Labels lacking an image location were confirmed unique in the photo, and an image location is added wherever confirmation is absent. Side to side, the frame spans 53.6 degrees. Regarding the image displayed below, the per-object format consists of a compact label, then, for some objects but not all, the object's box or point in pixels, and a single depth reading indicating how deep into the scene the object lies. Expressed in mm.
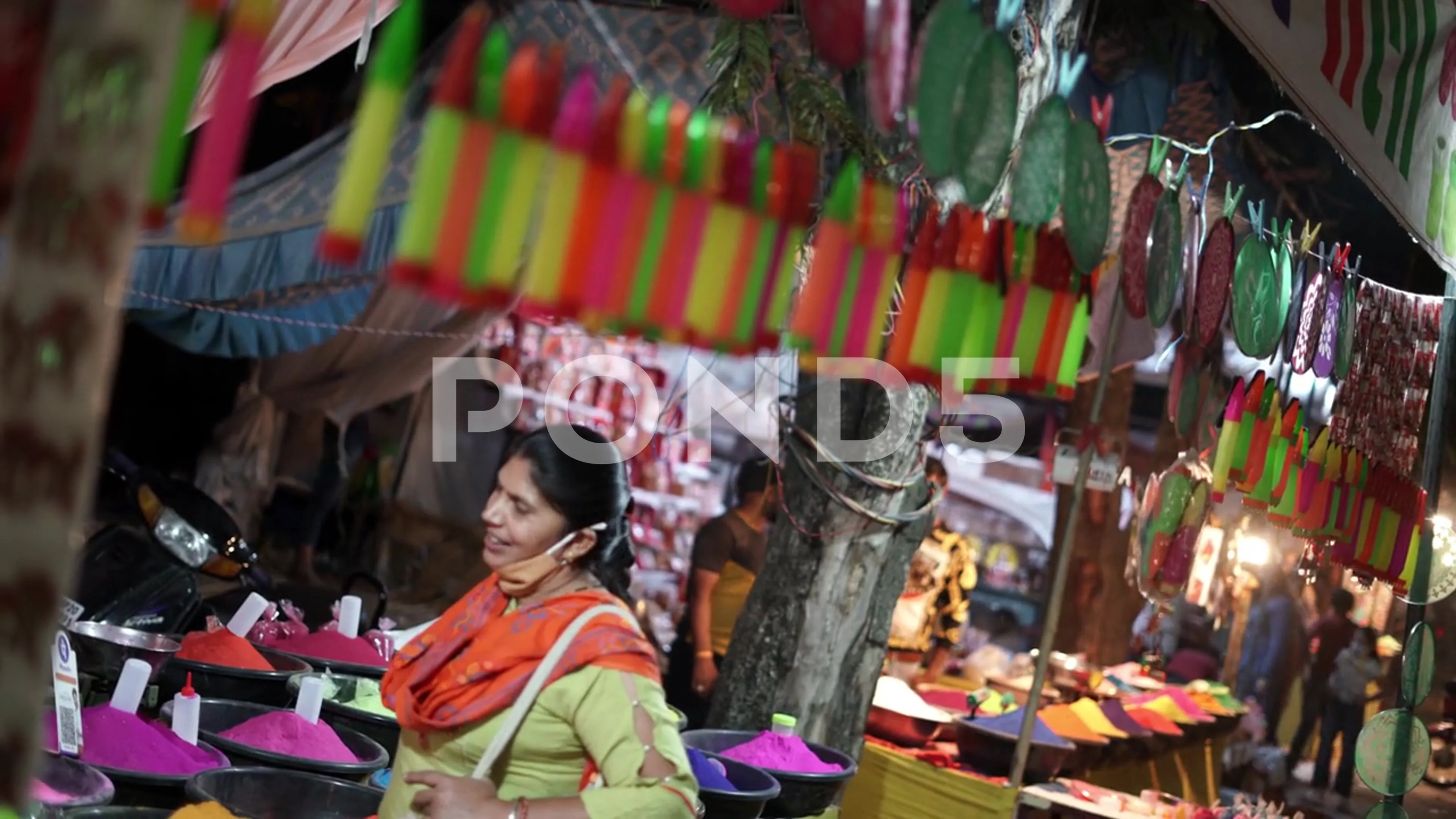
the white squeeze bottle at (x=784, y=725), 3426
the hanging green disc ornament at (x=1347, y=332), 3938
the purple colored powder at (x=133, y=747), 2334
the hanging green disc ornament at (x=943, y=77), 1784
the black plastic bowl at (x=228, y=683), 3020
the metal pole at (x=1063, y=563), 3393
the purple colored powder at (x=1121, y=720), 5789
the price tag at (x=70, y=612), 2961
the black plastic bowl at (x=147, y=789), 2275
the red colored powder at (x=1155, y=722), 6148
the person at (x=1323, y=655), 9938
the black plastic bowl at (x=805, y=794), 3195
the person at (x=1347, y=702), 9695
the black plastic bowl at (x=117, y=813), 2004
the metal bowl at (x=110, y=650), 2816
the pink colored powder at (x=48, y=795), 1988
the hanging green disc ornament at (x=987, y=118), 1910
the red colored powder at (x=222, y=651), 3131
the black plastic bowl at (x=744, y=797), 2738
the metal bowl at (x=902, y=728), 4844
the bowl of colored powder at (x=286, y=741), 2525
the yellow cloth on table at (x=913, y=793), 4305
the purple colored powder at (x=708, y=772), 2805
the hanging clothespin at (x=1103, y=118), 2438
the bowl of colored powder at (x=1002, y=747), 4516
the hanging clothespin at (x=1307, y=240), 3654
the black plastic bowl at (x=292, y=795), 2346
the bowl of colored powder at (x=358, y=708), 2982
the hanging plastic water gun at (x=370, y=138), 1090
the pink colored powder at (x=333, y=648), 3613
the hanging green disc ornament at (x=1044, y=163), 2209
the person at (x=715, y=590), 5086
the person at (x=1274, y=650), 11508
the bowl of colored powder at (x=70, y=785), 2027
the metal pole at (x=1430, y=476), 4156
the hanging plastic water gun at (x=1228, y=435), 3662
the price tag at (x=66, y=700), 2145
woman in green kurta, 1902
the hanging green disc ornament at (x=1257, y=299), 3295
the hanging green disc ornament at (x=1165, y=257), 2805
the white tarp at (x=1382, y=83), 2326
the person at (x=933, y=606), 6602
